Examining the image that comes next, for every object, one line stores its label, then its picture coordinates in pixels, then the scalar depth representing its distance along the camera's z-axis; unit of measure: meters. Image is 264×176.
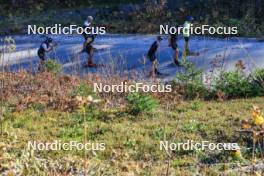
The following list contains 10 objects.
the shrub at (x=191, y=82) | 14.53
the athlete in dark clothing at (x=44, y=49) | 17.38
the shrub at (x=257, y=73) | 14.29
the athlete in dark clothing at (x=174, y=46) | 18.92
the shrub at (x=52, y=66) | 16.14
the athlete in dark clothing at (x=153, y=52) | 16.95
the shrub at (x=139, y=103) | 12.18
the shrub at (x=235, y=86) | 14.48
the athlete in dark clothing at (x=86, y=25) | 20.16
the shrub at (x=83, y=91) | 12.59
